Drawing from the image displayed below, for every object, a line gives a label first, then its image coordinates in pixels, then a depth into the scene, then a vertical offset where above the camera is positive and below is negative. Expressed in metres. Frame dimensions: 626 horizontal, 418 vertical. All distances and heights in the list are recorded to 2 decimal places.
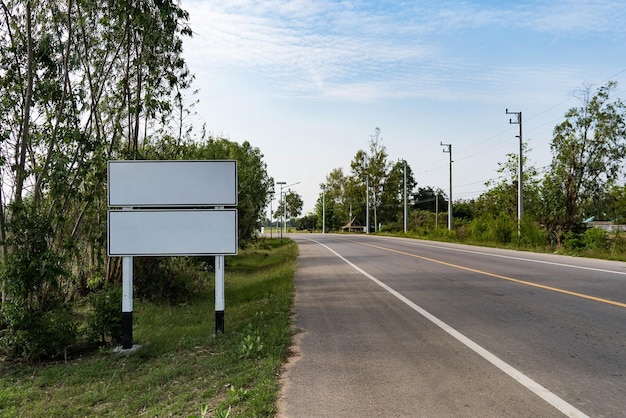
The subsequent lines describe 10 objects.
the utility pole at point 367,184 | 74.21 +5.79
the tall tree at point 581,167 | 28.47 +3.25
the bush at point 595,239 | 23.11 -0.88
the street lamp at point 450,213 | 42.42 +0.69
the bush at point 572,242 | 24.72 -1.08
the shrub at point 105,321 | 7.63 -1.59
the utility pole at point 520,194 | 28.72 +1.65
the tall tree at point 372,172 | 76.88 +7.85
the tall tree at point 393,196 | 78.69 +4.12
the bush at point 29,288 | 6.77 -0.96
